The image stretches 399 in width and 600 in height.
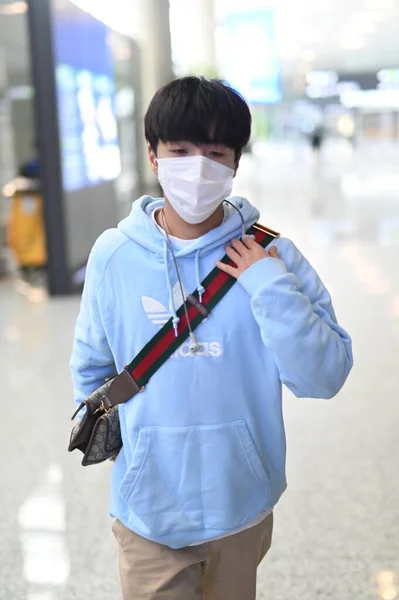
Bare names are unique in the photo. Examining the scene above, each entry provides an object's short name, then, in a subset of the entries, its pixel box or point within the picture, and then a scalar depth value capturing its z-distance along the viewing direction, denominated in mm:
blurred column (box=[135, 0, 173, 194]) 11812
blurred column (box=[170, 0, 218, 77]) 15922
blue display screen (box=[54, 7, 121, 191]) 6066
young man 1167
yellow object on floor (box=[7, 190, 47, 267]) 6938
